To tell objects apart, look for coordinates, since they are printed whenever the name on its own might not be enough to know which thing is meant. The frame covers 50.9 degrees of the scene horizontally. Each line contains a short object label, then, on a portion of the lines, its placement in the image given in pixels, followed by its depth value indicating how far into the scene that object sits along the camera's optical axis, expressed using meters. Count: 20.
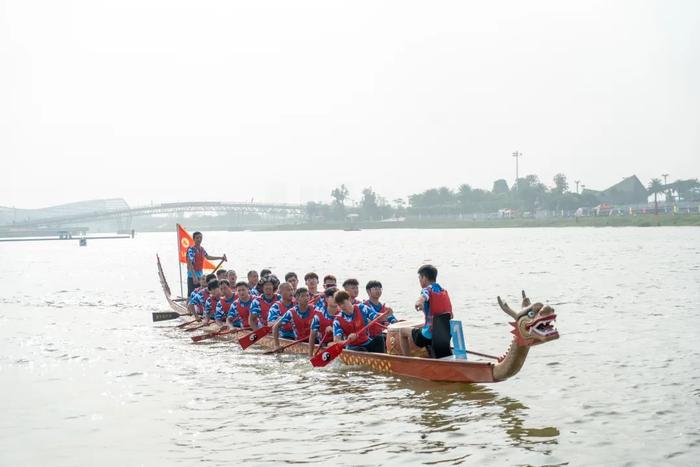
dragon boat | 11.41
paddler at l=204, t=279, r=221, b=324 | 22.31
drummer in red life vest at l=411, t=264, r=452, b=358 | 13.01
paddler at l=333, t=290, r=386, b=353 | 15.64
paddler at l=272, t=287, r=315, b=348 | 17.67
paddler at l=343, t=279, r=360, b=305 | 16.56
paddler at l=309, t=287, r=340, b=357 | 16.31
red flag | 28.90
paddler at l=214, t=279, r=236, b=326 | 21.77
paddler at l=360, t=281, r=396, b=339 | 15.47
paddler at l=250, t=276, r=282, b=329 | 19.36
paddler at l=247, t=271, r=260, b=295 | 21.55
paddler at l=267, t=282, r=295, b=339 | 18.33
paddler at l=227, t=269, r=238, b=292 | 23.52
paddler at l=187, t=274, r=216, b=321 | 23.58
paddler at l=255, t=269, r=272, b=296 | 19.67
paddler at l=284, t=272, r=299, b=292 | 19.46
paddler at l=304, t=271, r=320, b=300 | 18.61
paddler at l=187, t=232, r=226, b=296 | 25.94
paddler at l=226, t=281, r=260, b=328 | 20.28
